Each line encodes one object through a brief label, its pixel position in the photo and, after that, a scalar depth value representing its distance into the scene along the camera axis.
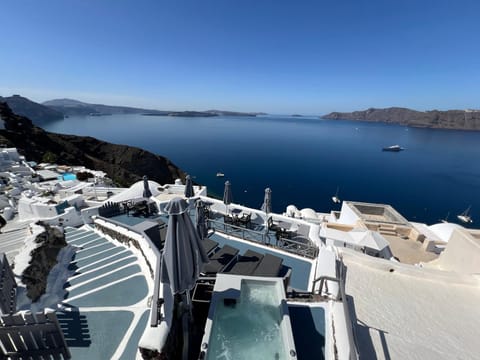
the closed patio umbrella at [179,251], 4.03
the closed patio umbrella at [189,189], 10.52
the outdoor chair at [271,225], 10.95
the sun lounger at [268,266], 6.76
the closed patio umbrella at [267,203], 10.66
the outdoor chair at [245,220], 11.39
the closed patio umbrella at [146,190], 12.89
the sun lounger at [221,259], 7.01
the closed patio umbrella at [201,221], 8.23
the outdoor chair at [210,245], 8.38
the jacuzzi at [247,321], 3.73
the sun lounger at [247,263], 6.87
